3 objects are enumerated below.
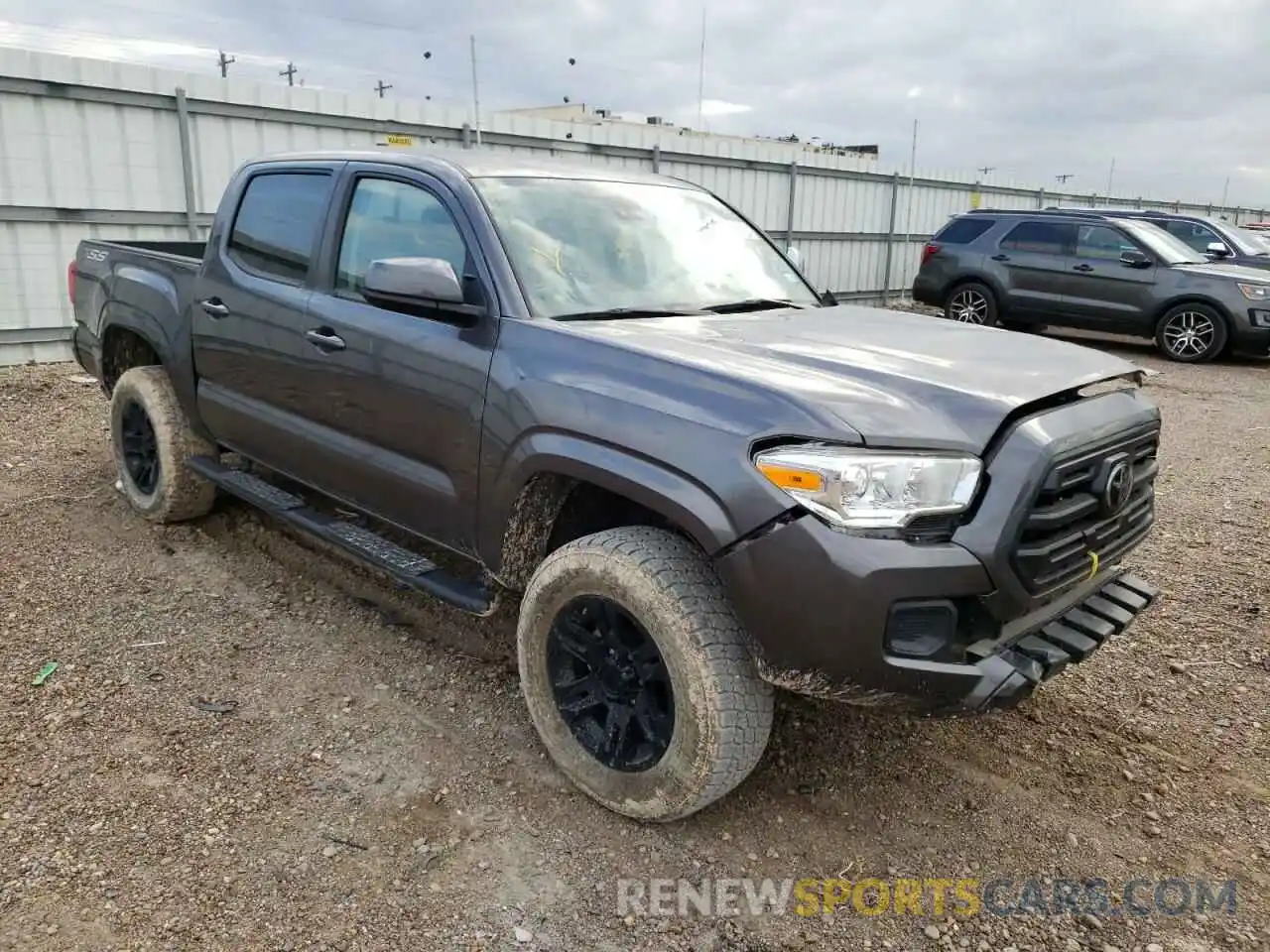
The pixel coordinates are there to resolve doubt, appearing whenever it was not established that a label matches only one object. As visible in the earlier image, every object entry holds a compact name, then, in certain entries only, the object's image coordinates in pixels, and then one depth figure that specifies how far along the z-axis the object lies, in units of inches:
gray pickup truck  93.0
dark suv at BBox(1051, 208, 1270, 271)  548.1
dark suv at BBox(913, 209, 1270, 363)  457.4
